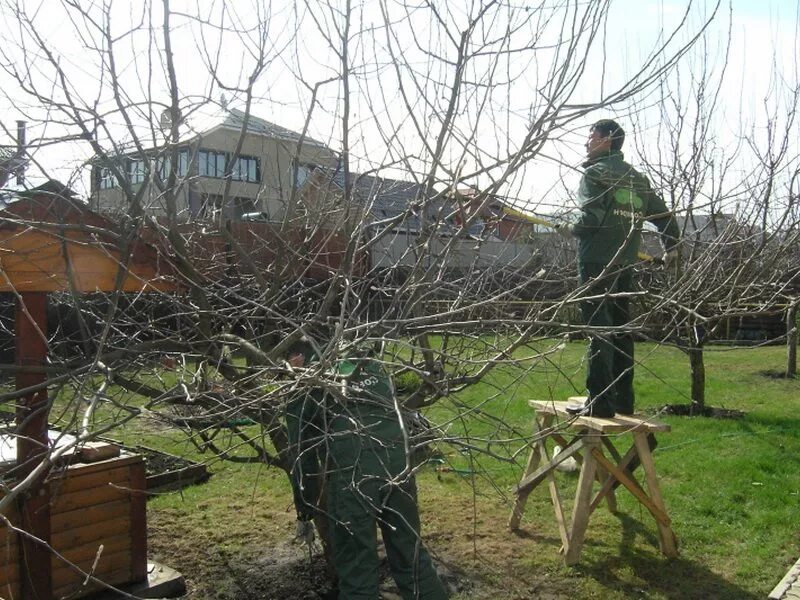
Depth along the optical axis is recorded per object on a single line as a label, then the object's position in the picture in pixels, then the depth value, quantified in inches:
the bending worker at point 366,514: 140.2
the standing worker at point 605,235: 174.1
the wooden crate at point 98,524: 154.6
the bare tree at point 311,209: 109.4
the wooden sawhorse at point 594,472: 178.9
